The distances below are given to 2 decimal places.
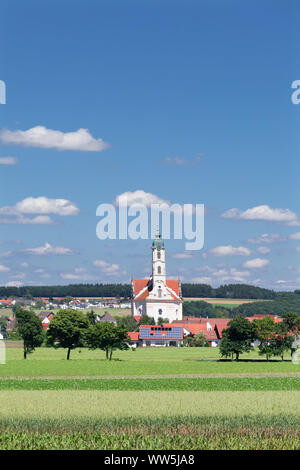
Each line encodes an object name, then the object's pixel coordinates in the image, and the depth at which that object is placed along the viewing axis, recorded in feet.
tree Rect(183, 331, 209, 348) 595.47
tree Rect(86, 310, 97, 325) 551.26
